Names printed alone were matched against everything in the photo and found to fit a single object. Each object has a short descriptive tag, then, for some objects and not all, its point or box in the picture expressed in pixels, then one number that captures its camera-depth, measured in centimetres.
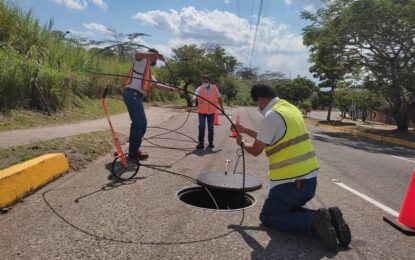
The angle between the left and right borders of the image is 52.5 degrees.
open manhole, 577
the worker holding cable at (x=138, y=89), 739
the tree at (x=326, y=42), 2173
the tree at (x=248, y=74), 10575
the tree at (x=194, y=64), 3734
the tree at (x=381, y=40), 1897
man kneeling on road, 421
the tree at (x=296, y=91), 6119
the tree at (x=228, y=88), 6366
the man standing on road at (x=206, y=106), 982
